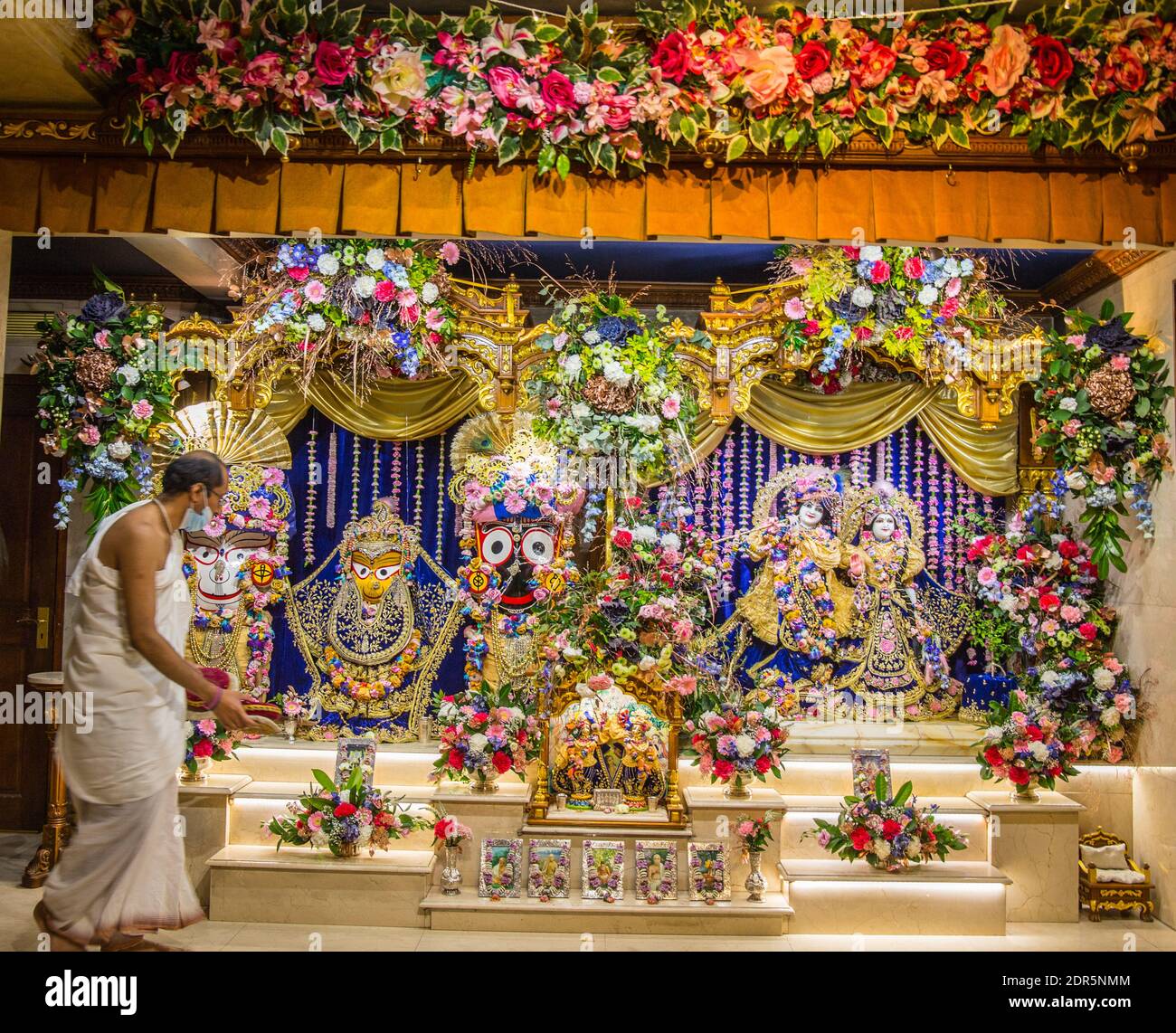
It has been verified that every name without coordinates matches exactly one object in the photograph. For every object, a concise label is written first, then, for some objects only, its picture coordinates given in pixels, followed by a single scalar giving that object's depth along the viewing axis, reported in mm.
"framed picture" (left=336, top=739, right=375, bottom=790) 5715
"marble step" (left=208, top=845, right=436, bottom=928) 5355
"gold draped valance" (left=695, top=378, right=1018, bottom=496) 6723
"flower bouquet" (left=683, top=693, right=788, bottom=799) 5688
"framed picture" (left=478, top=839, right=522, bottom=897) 5445
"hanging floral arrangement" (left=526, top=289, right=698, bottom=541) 6082
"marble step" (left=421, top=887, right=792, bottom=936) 5293
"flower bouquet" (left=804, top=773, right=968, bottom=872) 5410
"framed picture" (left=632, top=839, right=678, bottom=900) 5430
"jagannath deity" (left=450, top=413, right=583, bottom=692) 6516
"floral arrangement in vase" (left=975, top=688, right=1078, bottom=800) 5770
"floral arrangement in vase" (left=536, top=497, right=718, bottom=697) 5762
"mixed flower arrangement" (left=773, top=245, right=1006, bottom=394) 6156
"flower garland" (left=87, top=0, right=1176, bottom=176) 4242
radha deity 6723
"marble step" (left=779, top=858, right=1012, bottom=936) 5352
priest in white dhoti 3627
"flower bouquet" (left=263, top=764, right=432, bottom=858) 5457
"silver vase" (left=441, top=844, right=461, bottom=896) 5461
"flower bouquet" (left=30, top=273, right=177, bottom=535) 5969
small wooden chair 5645
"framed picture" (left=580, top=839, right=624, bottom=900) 5402
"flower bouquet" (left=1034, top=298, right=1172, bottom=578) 5715
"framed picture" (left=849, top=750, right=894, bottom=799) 5629
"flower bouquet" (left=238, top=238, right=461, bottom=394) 6137
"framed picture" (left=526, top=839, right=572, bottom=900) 5410
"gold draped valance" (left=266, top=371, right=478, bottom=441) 6648
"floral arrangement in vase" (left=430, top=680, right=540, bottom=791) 5750
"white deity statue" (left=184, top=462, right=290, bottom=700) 6535
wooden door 6980
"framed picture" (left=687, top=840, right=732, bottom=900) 5414
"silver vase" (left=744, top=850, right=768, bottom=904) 5414
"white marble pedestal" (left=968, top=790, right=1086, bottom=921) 5652
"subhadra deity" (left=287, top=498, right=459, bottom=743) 6621
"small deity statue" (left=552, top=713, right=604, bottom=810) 5797
